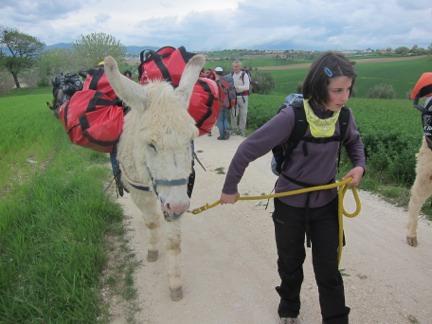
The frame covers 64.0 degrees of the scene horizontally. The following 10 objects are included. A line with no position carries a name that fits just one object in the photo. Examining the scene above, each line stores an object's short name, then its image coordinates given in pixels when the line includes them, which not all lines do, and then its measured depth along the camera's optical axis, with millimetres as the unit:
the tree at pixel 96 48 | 34531
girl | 2128
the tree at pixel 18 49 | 58250
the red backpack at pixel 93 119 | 3008
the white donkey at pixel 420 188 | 3715
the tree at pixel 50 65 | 58781
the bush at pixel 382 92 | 33250
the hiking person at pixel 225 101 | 9250
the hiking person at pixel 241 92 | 9594
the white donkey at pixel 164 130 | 2297
